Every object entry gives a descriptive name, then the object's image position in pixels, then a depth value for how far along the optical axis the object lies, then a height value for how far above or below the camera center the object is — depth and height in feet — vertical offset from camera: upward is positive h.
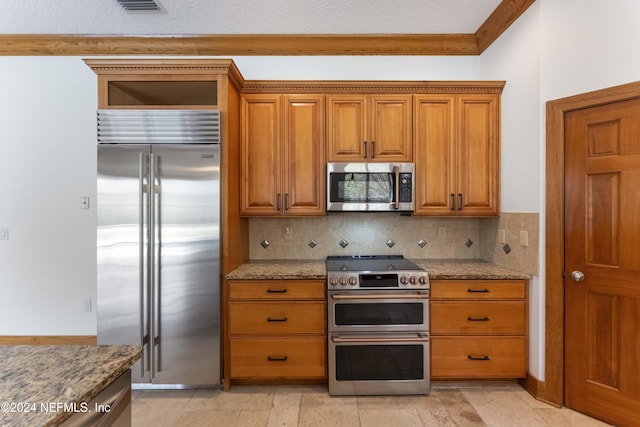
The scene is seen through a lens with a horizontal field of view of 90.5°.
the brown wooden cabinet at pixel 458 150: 9.13 +1.81
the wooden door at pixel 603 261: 6.55 -1.05
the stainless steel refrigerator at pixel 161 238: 7.79 -0.64
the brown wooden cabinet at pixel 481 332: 8.00 -3.01
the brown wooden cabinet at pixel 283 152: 9.10 +1.73
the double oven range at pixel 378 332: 7.80 -2.96
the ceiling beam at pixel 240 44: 9.73 +5.21
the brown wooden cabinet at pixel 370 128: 9.12 +2.44
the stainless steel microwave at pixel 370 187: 8.98 +0.73
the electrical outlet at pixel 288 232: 10.23 -0.63
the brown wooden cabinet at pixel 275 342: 7.99 -3.27
